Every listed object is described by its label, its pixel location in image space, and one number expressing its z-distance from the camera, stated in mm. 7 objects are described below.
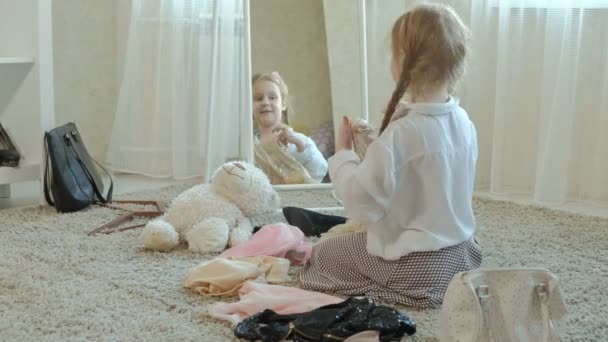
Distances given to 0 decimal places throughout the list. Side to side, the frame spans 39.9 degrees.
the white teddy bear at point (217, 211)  2121
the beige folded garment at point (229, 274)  1801
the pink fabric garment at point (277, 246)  2057
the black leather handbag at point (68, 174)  2547
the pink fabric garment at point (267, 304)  1662
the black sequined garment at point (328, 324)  1514
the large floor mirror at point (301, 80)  2490
